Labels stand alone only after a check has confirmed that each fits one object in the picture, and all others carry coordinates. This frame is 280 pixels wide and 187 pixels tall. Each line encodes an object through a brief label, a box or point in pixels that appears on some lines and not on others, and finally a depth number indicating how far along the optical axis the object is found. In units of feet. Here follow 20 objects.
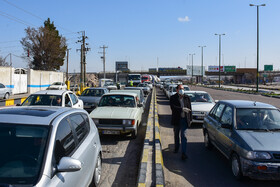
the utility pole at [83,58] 120.41
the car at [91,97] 48.21
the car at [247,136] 15.40
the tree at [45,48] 169.99
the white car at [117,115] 27.07
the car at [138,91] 44.86
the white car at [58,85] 121.58
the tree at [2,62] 218.09
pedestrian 21.26
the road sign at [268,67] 333.11
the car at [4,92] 78.46
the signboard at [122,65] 327.06
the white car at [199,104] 36.58
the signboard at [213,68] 364.17
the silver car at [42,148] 9.05
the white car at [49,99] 30.17
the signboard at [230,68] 358.19
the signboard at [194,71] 295.89
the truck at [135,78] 191.42
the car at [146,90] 110.97
